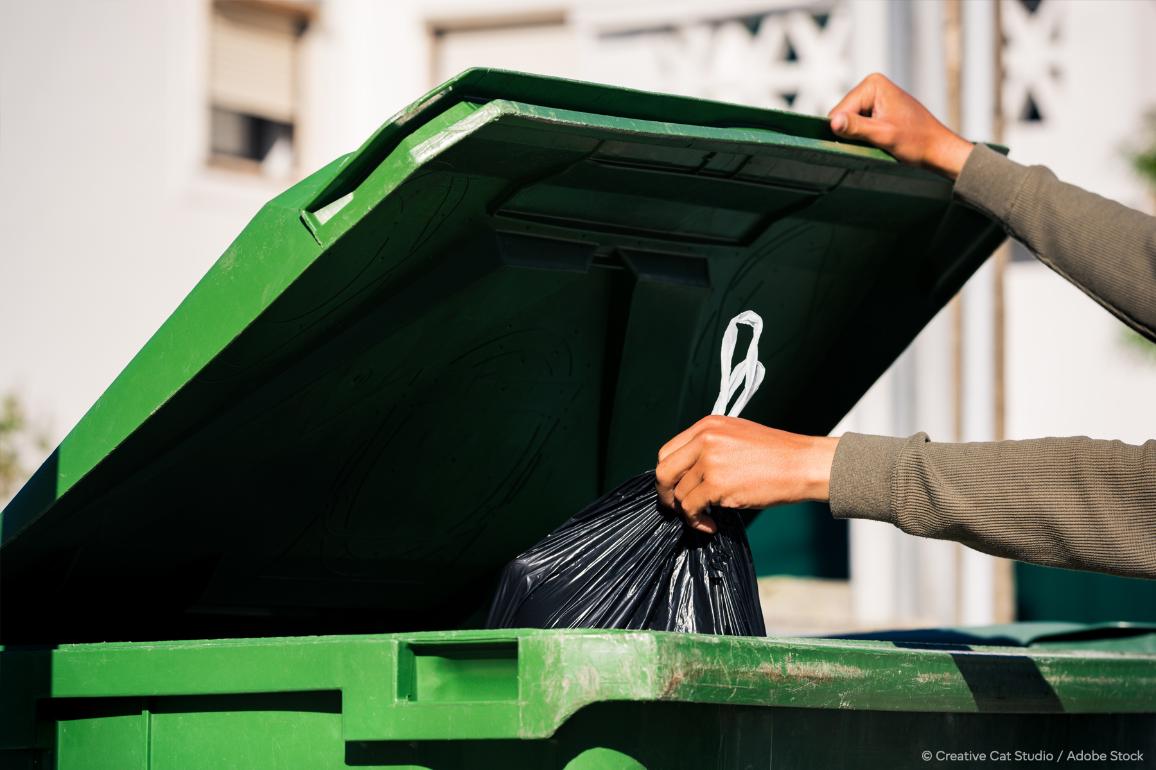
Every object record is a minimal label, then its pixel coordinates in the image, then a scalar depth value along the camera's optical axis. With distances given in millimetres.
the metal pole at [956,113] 8828
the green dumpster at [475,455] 1971
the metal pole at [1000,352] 8961
